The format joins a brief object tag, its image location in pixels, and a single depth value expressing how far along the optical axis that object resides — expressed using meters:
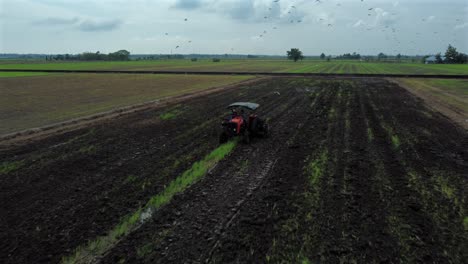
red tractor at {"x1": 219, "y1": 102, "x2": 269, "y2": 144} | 12.41
